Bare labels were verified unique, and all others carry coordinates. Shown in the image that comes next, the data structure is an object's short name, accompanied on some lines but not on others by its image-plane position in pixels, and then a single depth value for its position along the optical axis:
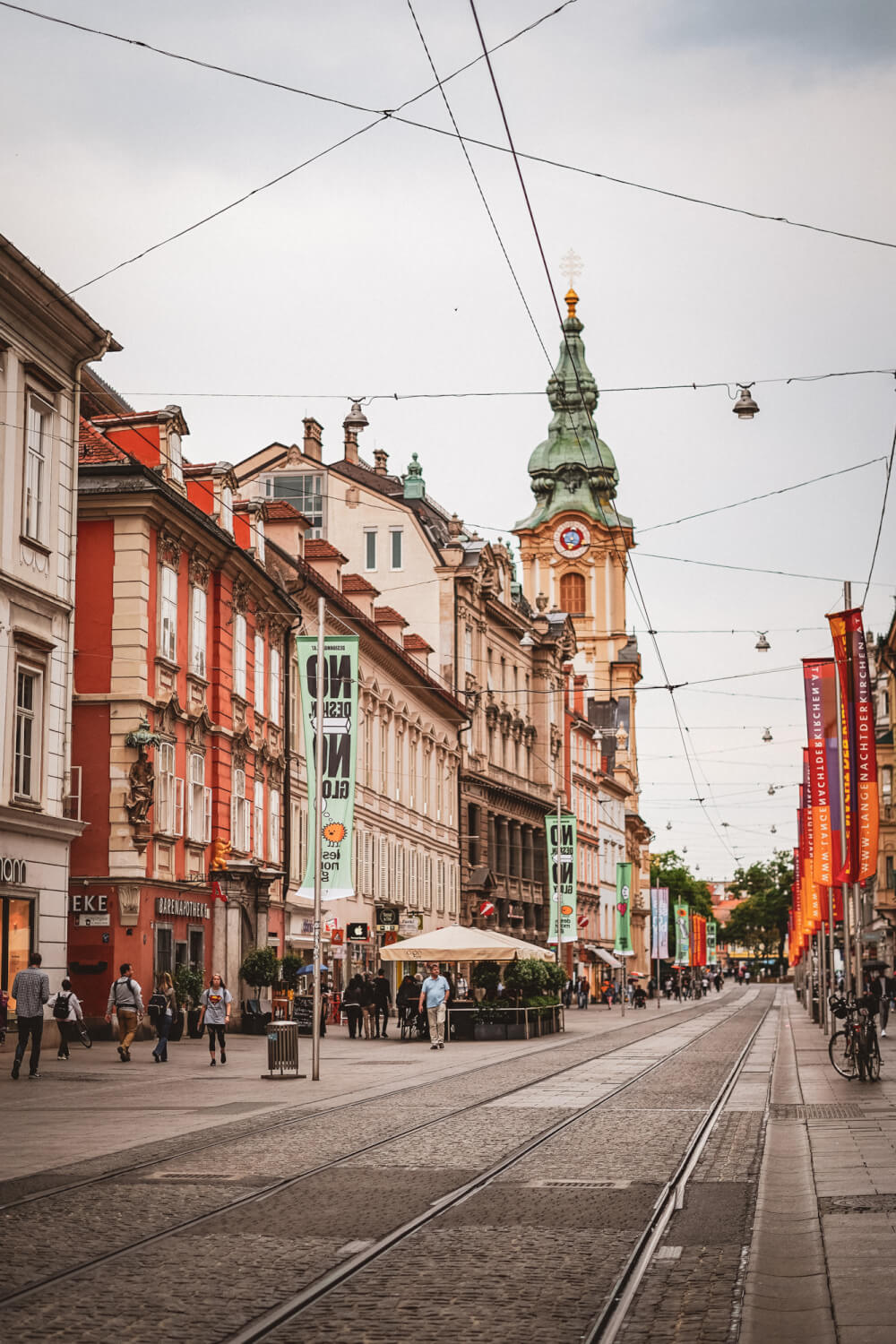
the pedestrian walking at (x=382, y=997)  42.19
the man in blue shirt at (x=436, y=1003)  37.38
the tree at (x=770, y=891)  182.12
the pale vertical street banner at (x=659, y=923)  87.81
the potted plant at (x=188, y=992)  36.91
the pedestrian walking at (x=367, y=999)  42.75
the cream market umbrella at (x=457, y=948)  41.75
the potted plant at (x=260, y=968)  40.25
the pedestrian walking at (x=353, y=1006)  42.16
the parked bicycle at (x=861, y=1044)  25.20
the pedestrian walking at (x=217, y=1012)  29.42
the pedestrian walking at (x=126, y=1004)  30.02
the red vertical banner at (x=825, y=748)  33.56
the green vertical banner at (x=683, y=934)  105.32
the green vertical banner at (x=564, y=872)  58.81
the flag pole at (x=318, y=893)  25.59
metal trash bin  26.00
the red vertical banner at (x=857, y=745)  29.31
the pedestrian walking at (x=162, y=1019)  29.80
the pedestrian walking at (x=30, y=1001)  25.14
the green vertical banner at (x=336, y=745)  29.83
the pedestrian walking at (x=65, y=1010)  29.55
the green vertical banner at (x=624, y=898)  84.12
